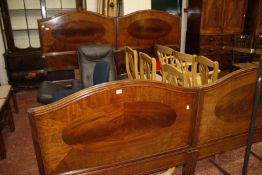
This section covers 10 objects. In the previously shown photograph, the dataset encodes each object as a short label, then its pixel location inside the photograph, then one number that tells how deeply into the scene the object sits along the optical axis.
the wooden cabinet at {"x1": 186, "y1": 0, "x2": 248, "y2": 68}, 4.09
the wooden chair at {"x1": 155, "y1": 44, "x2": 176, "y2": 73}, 2.73
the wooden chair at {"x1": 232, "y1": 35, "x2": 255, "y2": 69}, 4.04
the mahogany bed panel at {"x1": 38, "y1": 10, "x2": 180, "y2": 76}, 3.08
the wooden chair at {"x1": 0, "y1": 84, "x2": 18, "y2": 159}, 2.08
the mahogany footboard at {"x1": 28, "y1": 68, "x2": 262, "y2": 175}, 1.13
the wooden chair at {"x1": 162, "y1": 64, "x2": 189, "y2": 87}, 1.76
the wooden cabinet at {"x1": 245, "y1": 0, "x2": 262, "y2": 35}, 4.25
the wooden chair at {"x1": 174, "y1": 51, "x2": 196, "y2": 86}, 2.25
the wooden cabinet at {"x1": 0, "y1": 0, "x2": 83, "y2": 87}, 3.58
